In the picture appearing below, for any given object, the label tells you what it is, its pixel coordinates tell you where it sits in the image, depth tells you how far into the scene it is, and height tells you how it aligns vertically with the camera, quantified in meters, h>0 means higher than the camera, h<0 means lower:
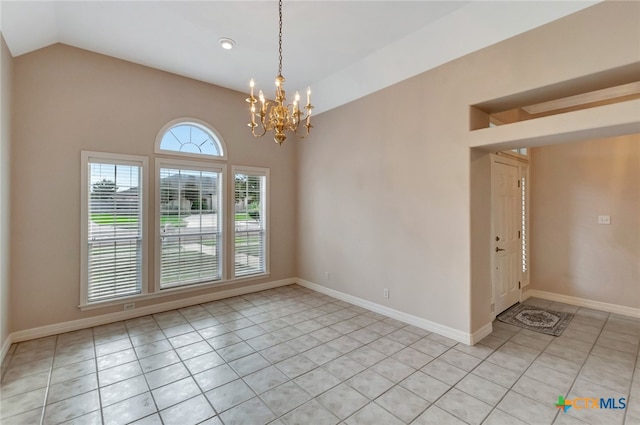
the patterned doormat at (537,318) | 3.54 -1.42
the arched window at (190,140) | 4.23 +1.19
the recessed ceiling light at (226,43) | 3.44 +2.14
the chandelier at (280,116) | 2.52 +0.92
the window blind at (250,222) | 5.00 -0.13
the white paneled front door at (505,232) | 3.88 -0.27
